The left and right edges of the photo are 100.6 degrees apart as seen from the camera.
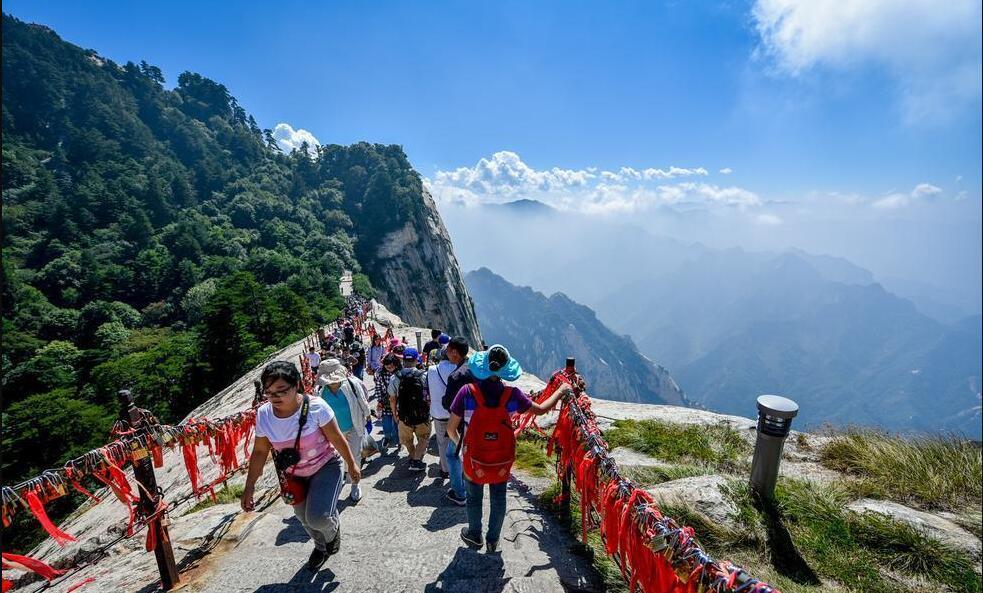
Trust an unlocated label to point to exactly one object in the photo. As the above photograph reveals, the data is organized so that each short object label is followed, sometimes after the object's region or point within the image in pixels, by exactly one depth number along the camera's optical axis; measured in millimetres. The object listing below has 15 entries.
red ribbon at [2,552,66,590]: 3566
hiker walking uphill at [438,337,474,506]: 5656
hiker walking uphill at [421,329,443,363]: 8266
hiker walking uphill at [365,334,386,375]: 11250
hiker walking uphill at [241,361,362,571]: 4246
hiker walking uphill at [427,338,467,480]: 5918
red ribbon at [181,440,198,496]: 5719
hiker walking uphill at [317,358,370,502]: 6047
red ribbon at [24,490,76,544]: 3746
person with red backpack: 4445
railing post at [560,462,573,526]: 5570
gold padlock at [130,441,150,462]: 4492
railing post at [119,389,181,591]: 4523
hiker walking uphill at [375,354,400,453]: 8180
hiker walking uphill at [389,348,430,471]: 6668
